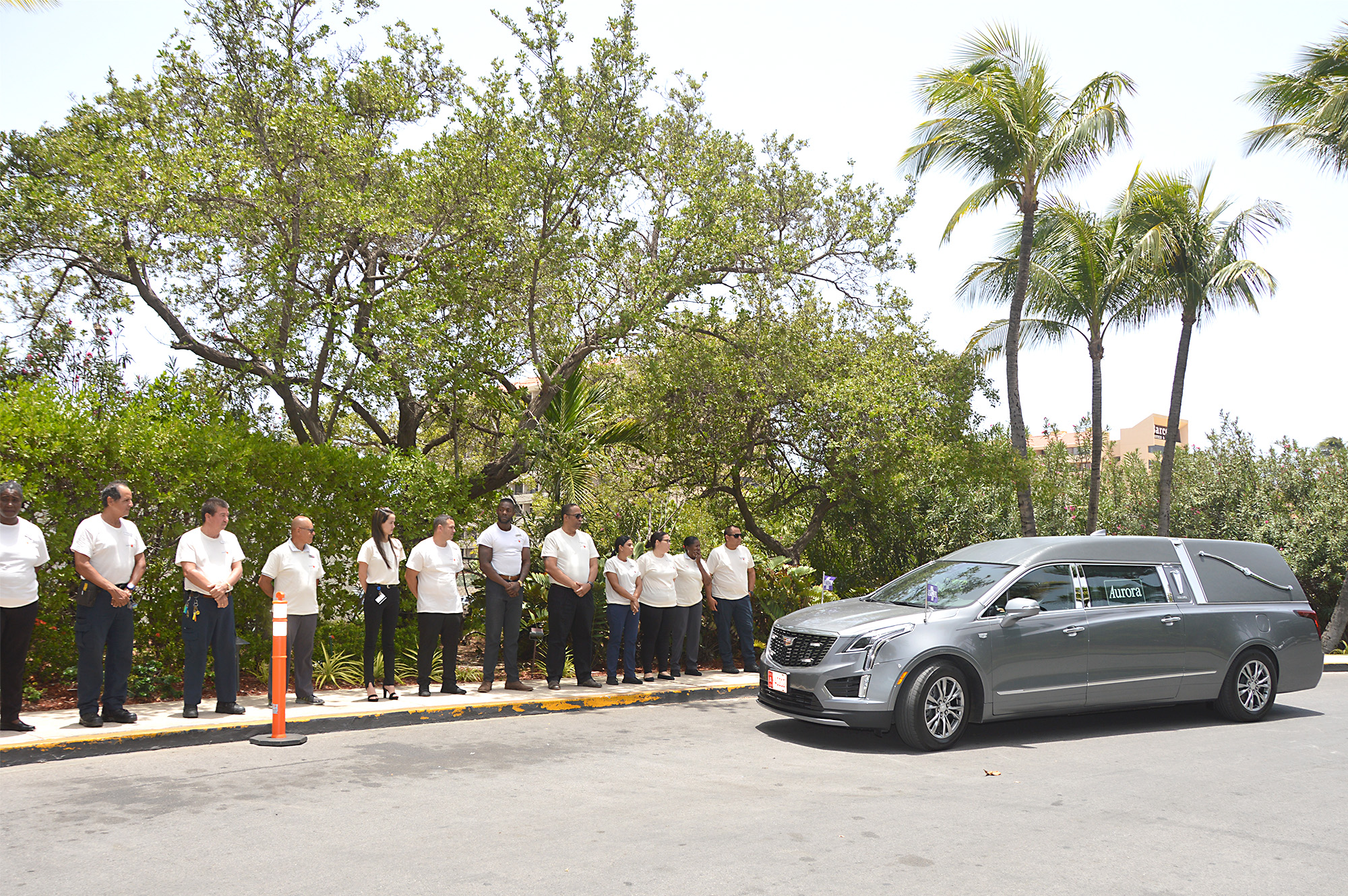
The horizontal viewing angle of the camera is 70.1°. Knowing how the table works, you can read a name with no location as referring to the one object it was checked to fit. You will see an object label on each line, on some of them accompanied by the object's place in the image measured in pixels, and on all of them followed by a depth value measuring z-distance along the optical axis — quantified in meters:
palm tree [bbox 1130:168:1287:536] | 20.34
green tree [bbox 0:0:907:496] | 11.27
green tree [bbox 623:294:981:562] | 14.66
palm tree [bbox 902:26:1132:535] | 17.44
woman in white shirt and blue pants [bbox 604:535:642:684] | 11.13
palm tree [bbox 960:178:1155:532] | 20.36
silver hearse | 7.95
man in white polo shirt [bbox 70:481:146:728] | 7.89
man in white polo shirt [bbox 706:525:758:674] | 12.35
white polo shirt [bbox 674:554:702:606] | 11.91
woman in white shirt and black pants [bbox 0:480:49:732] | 7.60
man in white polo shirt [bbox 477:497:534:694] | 10.30
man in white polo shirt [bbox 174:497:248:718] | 8.51
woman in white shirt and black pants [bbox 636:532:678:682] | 11.48
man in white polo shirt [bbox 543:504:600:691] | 10.60
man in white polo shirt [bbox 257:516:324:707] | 9.12
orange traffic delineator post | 7.64
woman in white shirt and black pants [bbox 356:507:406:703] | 9.66
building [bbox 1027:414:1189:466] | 82.75
